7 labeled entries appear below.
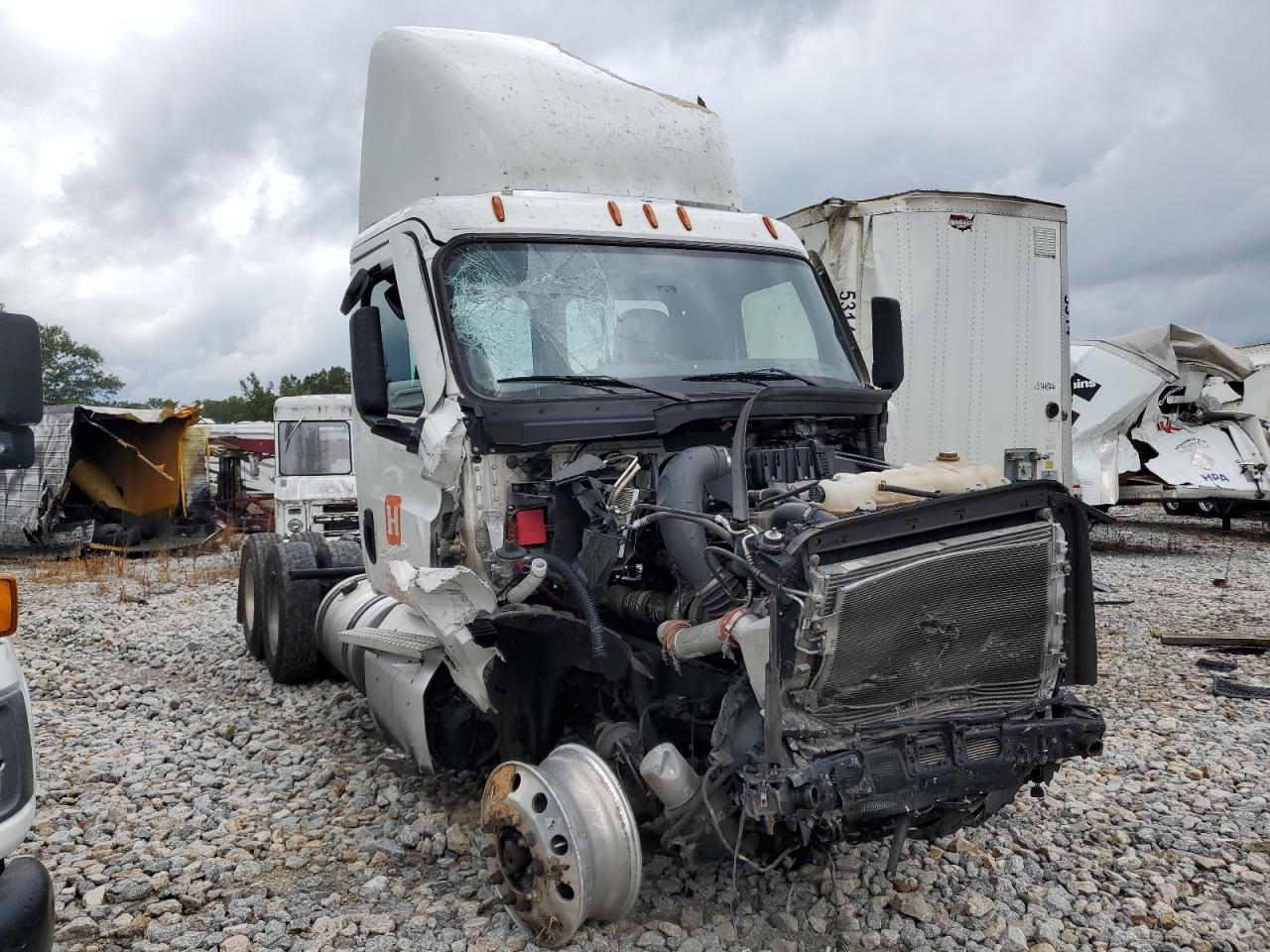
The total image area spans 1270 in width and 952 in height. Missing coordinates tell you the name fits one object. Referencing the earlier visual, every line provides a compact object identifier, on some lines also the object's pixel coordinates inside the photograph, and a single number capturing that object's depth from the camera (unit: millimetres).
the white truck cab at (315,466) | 12641
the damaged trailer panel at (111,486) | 15367
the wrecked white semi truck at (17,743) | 2389
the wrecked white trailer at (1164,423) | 13633
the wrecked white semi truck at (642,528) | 3004
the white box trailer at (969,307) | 9703
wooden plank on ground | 7801
